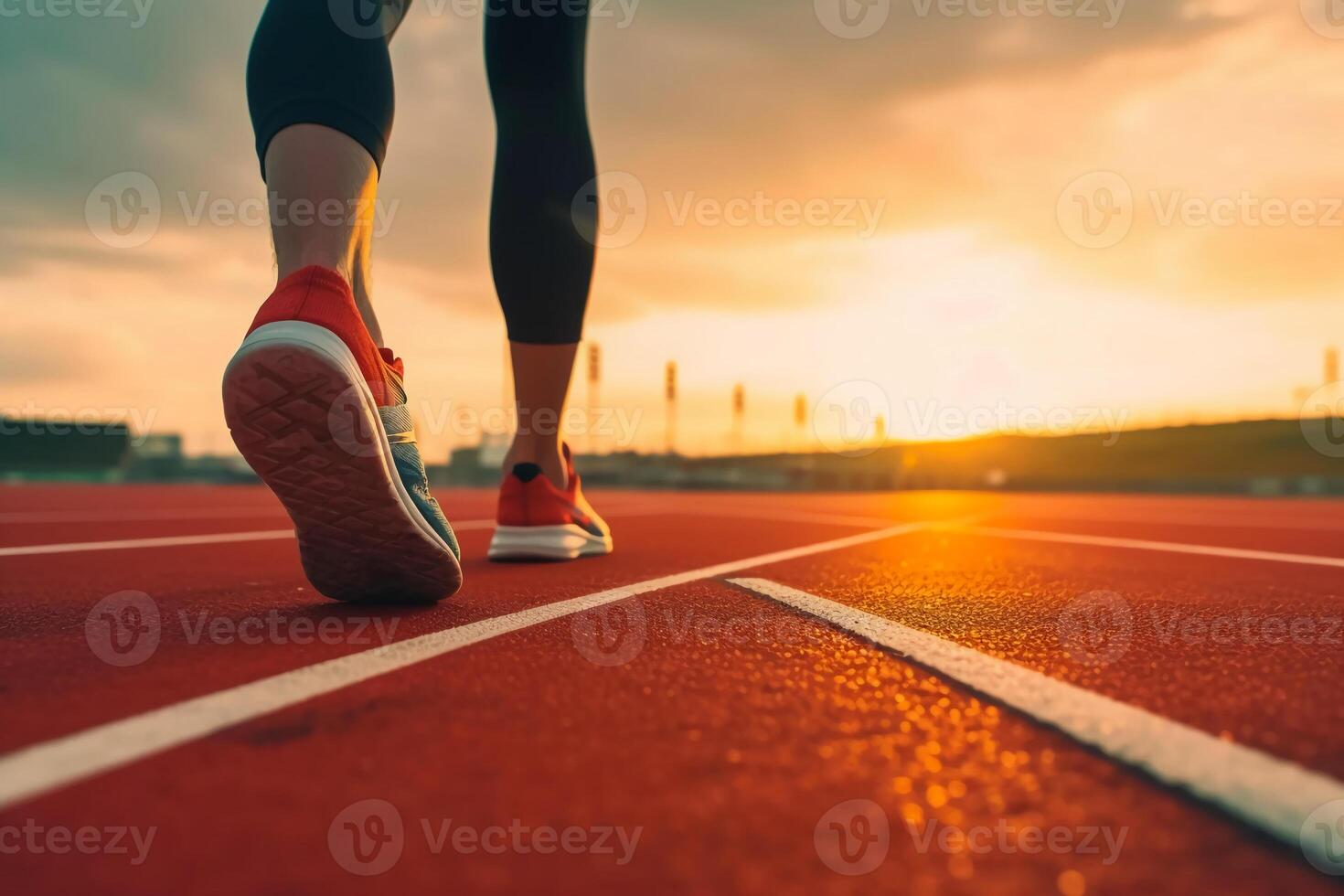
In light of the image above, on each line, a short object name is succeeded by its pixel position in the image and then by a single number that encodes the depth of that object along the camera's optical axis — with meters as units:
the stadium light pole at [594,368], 43.91
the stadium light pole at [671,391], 51.62
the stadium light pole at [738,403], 64.81
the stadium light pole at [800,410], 65.56
